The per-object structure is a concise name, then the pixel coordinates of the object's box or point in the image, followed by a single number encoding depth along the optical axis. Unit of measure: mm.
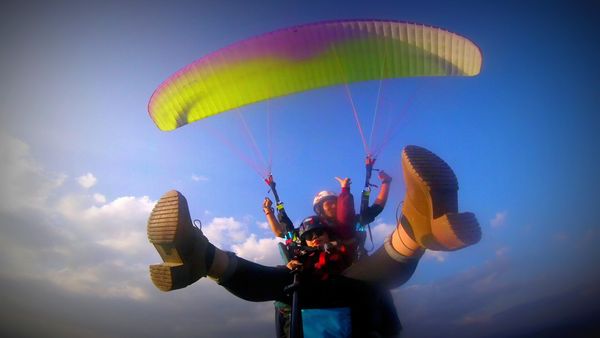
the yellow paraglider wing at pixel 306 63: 4902
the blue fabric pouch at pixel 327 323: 2635
